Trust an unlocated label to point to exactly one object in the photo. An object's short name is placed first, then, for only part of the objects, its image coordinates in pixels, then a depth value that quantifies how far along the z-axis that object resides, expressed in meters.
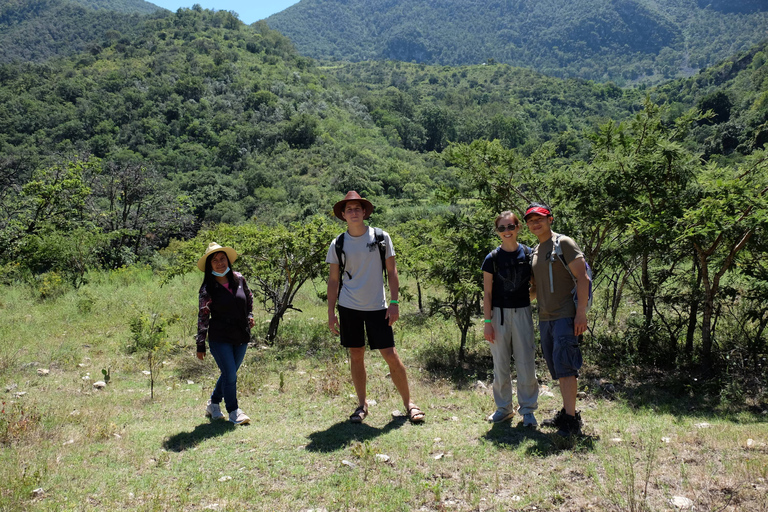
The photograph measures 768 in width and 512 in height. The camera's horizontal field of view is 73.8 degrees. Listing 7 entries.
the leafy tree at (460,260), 6.52
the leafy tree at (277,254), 8.07
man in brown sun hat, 4.32
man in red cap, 3.82
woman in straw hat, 4.64
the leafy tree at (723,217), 4.82
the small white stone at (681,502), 2.86
